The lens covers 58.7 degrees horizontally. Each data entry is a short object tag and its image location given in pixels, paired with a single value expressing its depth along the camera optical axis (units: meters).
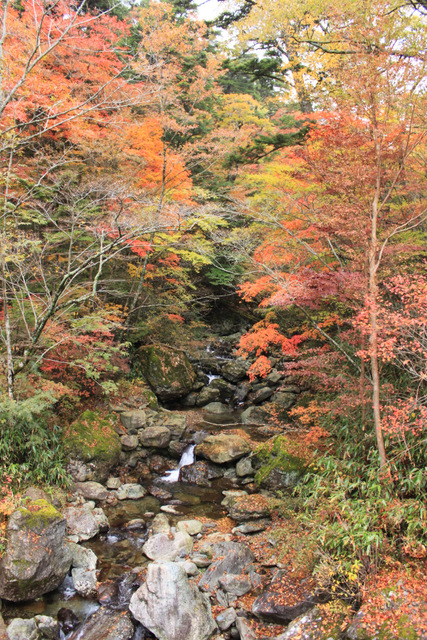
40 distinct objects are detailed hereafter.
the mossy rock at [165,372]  13.16
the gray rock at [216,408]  13.38
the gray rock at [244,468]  9.32
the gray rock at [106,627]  5.07
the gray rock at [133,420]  10.77
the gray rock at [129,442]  10.02
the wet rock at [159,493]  8.72
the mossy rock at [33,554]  5.38
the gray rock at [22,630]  4.79
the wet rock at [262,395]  13.66
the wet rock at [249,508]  7.68
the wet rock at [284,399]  12.56
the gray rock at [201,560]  6.42
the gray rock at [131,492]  8.46
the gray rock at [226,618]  5.19
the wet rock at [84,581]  5.80
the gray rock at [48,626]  4.98
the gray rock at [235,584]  5.74
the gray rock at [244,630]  4.94
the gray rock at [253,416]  12.32
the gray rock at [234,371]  15.66
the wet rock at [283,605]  5.09
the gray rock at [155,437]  10.34
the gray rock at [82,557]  6.26
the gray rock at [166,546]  6.61
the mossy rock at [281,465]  8.17
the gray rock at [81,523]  6.99
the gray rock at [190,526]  7.38
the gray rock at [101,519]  7.34
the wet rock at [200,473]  9.44
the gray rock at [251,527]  7.22
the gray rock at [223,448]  9.77
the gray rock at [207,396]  13.88
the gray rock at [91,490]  8.11
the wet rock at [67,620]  5.20
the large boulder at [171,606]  4.94
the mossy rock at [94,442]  8.69
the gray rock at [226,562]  5.97
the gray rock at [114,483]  8.70
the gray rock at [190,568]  6.16
